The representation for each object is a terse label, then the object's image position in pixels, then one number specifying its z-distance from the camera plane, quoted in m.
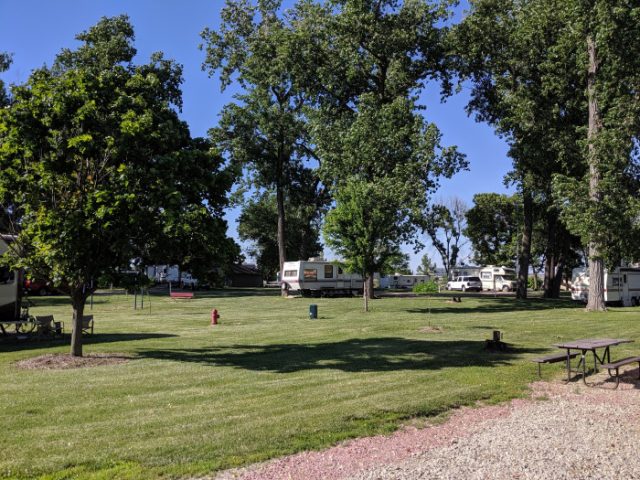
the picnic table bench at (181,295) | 40.72
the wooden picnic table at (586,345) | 9.98
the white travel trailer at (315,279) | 43.12
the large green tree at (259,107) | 41.84
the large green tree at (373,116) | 26.69
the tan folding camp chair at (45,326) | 16.05
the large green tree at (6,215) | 11.72
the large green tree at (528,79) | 30.17
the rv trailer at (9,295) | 16.80
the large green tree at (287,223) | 48.78
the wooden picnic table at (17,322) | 16.53
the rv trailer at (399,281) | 79.31
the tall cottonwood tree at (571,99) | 23.92
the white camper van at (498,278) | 61.31
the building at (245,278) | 77.81
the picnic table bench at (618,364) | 9.55
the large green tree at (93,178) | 10.49
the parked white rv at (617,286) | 34.91
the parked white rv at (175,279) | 62.66
